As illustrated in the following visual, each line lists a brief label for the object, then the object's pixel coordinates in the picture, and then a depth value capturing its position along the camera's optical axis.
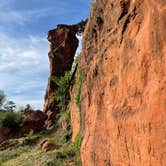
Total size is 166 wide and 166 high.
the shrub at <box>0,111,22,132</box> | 17.79
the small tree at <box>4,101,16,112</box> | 30.45
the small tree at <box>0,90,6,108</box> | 30.72
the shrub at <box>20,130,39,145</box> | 13.77
